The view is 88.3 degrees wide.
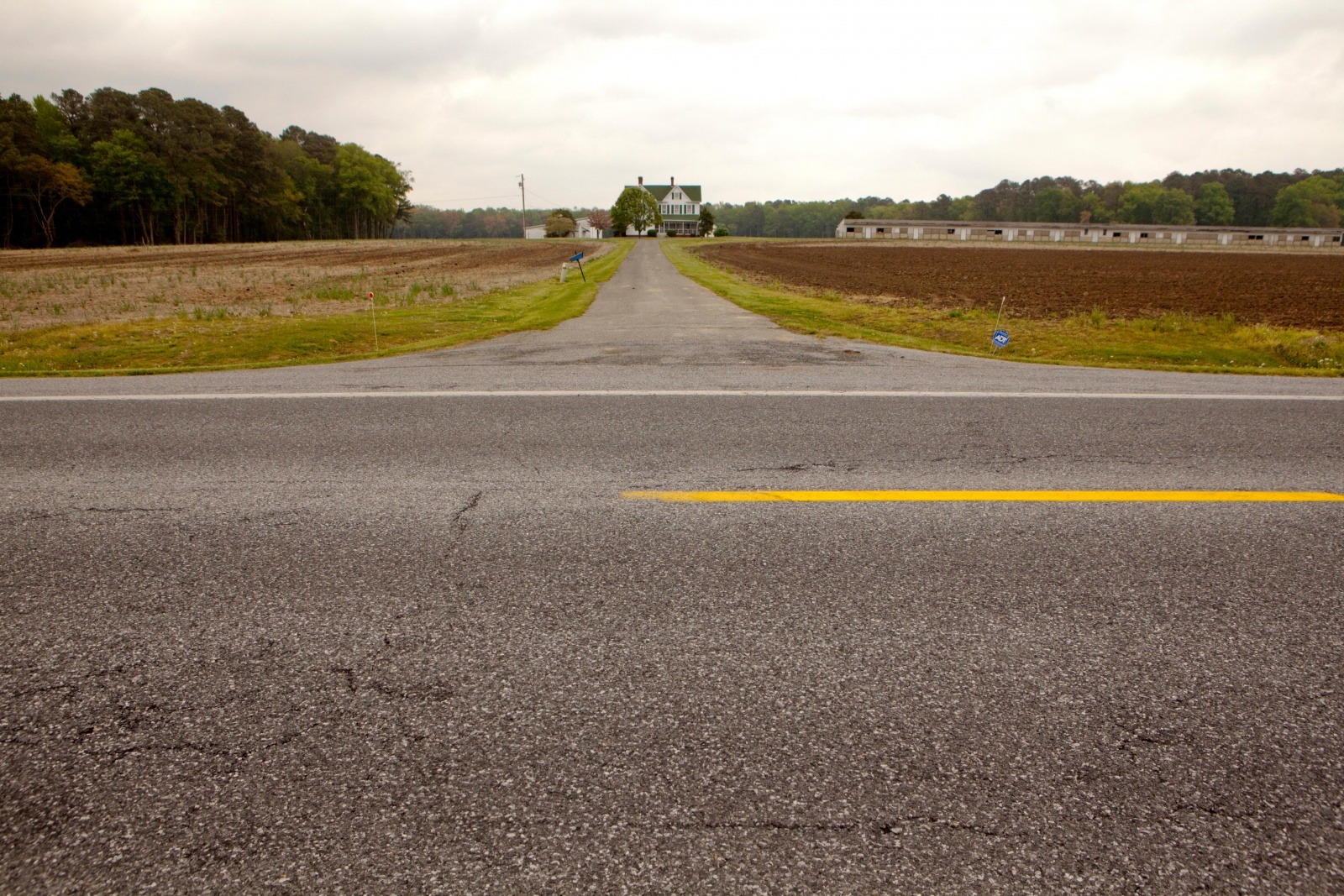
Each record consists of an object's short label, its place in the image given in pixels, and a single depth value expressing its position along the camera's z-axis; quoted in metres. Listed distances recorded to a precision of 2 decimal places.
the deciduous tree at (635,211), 120.12
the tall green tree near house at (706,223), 124.00
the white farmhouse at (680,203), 134.38
